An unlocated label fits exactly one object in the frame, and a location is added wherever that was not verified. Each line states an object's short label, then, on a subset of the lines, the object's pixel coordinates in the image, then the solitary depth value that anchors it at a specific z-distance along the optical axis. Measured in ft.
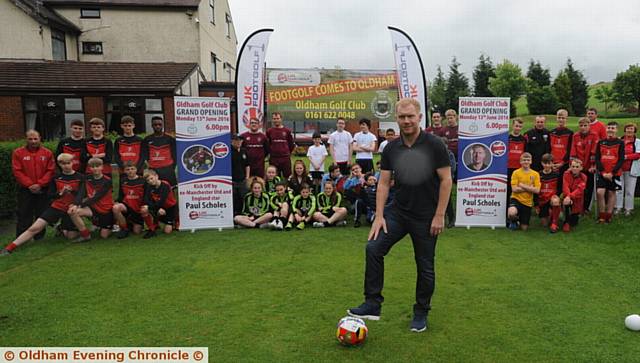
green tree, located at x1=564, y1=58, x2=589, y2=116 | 148.05
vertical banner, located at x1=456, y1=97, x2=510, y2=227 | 25.77
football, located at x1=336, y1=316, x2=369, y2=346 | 11.30
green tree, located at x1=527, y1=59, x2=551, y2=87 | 171.01
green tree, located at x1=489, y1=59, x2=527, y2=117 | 157.17
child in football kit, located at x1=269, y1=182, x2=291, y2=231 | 25.78
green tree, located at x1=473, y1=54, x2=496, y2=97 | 174.97
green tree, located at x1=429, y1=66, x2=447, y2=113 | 167.94
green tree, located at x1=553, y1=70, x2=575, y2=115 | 142.61
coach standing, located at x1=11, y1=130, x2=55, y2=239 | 23.18
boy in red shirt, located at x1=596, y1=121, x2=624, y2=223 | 24.98
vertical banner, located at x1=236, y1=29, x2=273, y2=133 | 34.60
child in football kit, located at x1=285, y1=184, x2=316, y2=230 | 26.35
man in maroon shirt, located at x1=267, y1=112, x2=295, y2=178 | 29.17
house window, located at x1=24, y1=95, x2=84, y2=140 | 63.98
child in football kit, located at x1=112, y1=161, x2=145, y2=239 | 24.40
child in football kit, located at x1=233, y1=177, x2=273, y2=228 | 26.32
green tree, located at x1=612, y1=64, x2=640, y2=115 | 141.79
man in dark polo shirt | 11.85
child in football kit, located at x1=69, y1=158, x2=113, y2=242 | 23.41
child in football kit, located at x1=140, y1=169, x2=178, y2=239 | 24.51
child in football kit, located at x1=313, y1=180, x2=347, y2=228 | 26.37
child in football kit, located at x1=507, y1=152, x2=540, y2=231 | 25.13
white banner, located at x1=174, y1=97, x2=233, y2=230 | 25.34
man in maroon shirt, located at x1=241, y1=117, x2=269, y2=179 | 28.48
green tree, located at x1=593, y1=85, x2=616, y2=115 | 148.56
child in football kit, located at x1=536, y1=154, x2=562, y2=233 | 24.98
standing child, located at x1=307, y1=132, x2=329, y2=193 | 30.17
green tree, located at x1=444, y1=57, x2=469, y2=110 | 171.53
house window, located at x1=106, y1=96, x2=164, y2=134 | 65.92
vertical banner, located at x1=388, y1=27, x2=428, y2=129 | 34.35
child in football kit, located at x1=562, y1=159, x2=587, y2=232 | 24.72
